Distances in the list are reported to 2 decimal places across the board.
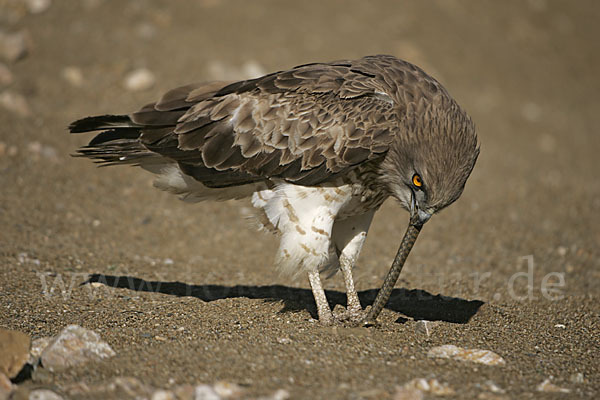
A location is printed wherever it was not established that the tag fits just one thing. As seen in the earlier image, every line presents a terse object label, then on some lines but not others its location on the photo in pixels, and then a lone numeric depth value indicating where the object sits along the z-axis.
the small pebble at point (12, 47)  27.98
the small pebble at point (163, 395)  8.87
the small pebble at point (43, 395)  8.79
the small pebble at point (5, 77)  26.58
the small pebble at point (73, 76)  27.11
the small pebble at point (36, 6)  31.28
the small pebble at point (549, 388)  9.84
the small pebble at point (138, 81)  26.70
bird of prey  12.09
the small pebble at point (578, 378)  10.33
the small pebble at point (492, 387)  9.66
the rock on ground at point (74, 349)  9.93
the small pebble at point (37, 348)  10.20
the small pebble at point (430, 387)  9.49
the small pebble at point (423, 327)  12.19
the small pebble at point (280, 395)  9.04
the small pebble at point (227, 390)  9.08
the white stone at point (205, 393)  8.87
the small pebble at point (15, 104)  24.65
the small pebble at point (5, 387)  8.96
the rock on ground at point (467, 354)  10.78
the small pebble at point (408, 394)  9.13
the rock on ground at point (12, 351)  9.56
